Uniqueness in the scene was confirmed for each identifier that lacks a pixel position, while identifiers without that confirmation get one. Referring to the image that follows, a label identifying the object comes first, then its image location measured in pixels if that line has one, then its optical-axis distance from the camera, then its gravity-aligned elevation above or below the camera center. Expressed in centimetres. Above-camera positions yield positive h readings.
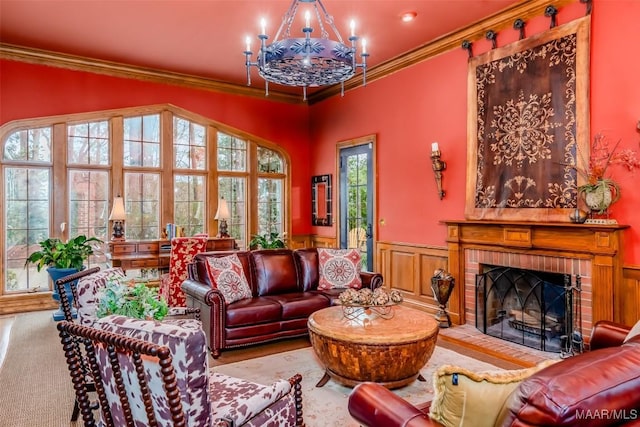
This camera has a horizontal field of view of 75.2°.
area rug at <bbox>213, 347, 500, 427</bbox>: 269 -130
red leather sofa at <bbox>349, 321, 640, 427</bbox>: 100 -46
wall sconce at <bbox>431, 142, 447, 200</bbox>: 504 +58
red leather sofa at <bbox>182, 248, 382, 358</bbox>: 382 -87
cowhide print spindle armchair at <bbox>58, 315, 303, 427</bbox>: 132 -54
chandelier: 296 +116
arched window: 550 +54
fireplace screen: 398 -98
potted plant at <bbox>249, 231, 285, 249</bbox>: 662 -46
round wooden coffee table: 279 -93
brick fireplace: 348 -42
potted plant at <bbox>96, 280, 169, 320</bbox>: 204 -44
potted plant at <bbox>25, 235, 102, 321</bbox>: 494 -51
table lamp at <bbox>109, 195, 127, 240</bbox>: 562 -5
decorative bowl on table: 319 -69
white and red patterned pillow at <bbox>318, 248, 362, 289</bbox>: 466 -64
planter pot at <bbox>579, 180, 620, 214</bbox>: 350 +14
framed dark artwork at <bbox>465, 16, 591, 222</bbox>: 381 +86
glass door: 634 +20
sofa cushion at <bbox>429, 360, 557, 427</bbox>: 122 -54
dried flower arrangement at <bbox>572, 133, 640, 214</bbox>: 349 +36
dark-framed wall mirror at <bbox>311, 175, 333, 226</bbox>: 725 +21
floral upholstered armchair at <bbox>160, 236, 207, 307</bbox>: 475 -55
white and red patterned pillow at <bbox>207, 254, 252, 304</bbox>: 405 -64
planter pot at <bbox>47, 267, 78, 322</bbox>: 490 -69
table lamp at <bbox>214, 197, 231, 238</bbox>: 638 -5
